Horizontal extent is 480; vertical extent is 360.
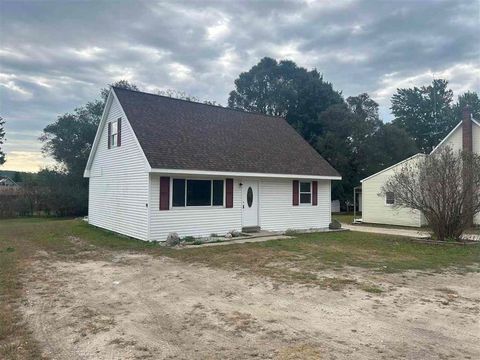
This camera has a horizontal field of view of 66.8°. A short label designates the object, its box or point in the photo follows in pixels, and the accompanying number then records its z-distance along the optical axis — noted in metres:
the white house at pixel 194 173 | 13.15
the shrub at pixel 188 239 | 13.05
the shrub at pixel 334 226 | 18.34
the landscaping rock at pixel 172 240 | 12.29
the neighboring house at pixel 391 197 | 21.00
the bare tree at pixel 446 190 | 12.68
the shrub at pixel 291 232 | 15.64
